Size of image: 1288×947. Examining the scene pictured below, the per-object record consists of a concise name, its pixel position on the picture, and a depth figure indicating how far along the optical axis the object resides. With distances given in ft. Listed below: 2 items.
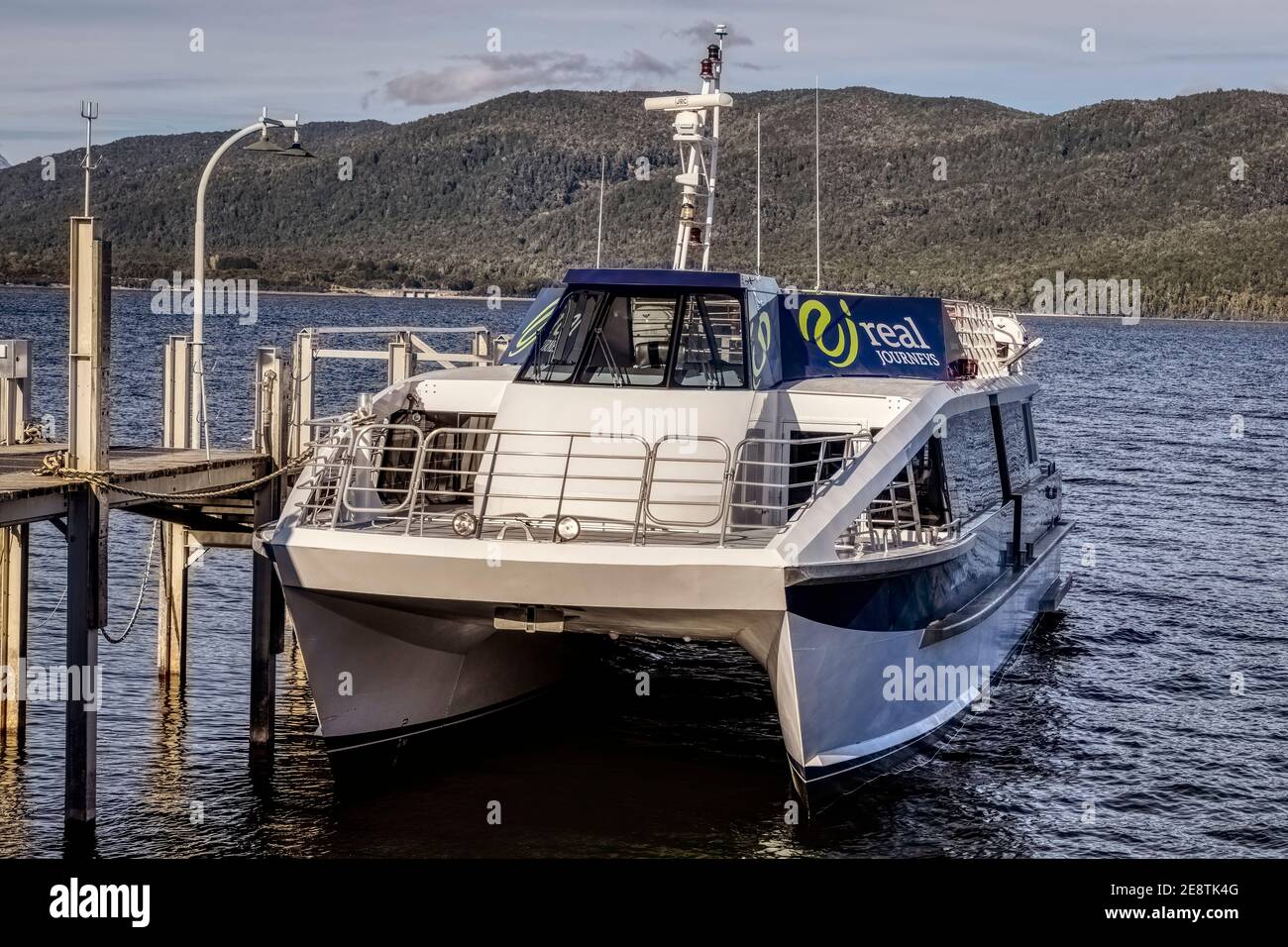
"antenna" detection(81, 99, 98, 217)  45.46
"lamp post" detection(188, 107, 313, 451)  51.46
